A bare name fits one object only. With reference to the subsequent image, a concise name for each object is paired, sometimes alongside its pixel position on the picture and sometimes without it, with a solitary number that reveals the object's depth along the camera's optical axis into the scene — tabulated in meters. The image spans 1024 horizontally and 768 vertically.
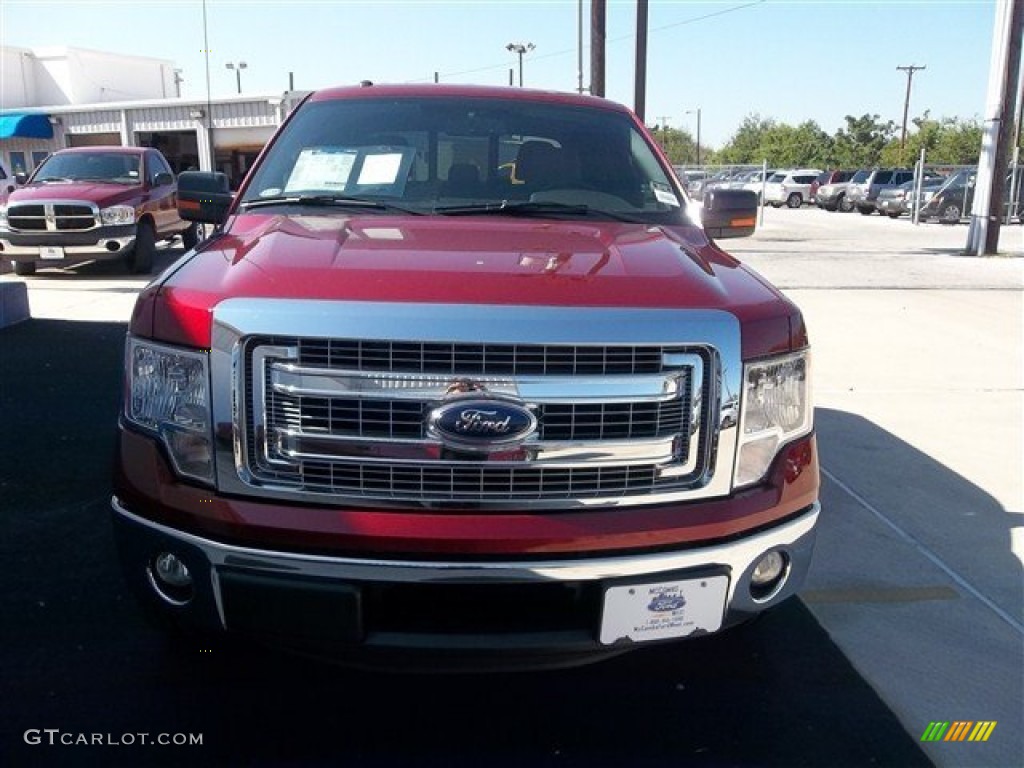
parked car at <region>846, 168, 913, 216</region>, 34.25
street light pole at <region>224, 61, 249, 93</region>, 65.53
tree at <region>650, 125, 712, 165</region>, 86.36
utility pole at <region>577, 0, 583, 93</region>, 28.77
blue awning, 32.25
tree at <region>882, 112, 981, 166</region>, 56.16
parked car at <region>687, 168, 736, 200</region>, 45.53
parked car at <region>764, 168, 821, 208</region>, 41.56
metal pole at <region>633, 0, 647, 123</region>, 19.45
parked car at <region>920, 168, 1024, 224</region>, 26.95
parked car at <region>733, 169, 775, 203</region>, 41.46
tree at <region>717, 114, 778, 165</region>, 81.44
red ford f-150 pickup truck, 2.18
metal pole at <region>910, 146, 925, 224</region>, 27.92
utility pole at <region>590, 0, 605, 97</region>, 18.55
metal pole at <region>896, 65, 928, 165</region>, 68.56
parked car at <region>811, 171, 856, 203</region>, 38.19
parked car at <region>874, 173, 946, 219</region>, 31.75
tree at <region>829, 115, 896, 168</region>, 67.12
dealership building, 29.08
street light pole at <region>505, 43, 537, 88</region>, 51.16
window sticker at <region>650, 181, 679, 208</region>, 3.68
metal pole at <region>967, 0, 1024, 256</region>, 16.33
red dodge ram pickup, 12.25
